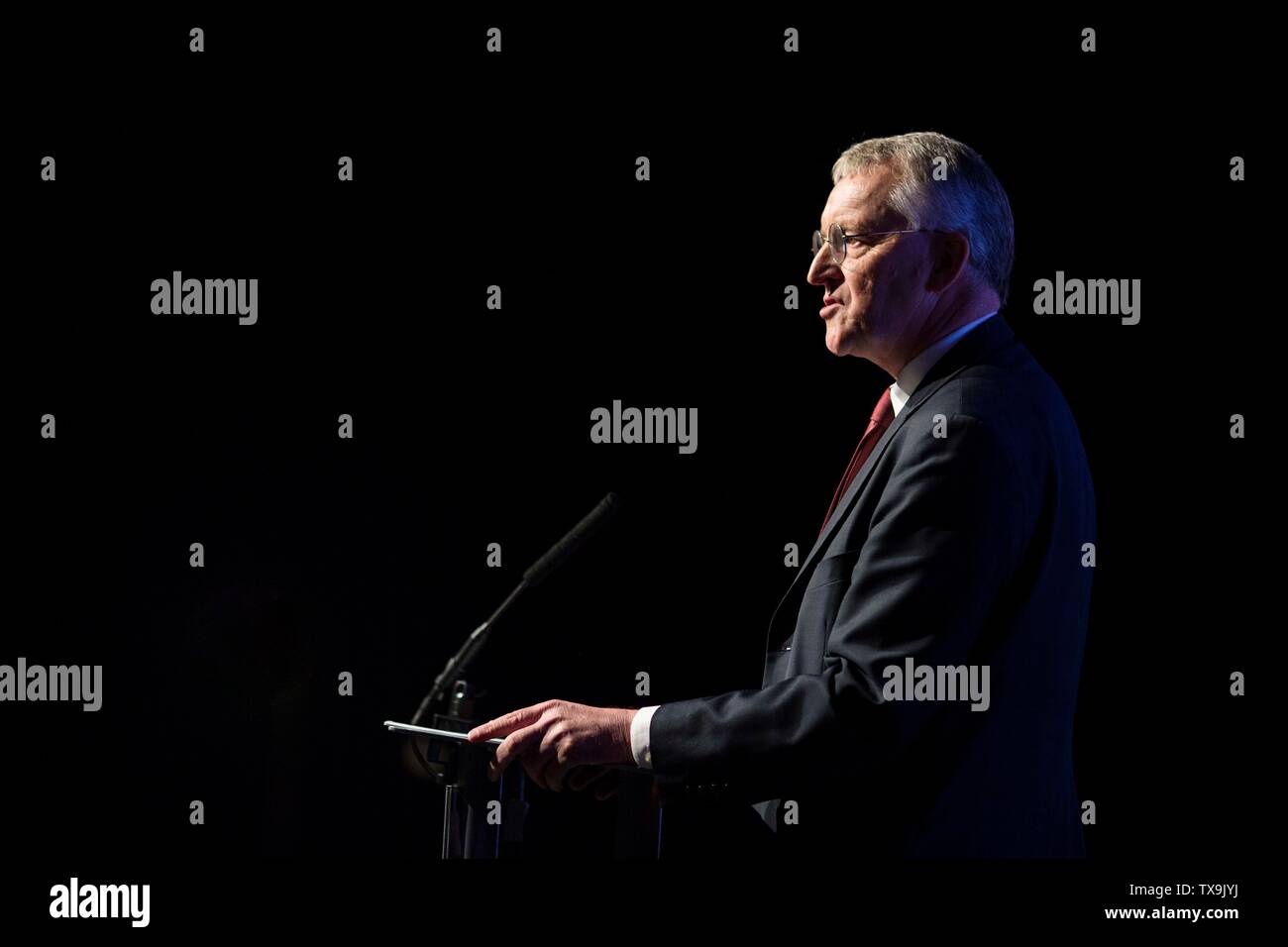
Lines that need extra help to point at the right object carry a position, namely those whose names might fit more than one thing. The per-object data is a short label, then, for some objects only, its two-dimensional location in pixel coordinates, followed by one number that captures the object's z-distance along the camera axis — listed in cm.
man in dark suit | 433
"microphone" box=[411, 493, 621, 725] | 491
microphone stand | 466
